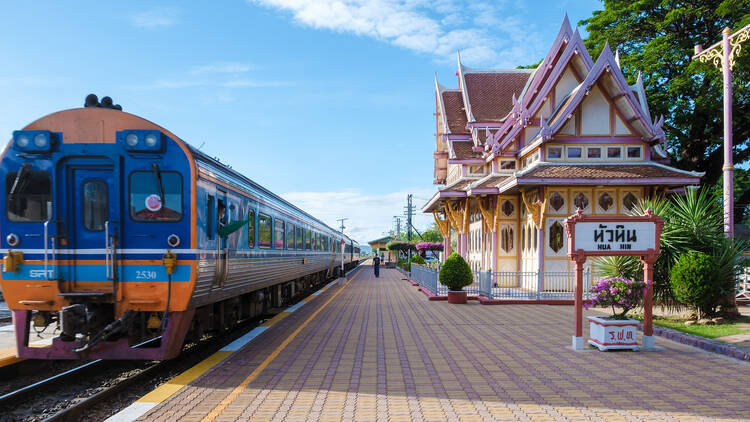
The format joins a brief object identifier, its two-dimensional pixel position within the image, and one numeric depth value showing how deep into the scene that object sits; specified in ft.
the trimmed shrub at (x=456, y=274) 49.83
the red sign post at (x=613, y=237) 28.30
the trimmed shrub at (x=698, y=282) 33.78
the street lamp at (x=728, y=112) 37.37
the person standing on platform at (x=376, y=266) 107.08
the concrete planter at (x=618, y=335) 26.96
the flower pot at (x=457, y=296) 50.67
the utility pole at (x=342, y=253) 106.36
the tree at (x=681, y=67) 78.55
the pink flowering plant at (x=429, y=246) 138.70
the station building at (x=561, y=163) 55.72
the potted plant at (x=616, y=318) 27.02
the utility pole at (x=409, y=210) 291.99
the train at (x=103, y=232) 21.40
